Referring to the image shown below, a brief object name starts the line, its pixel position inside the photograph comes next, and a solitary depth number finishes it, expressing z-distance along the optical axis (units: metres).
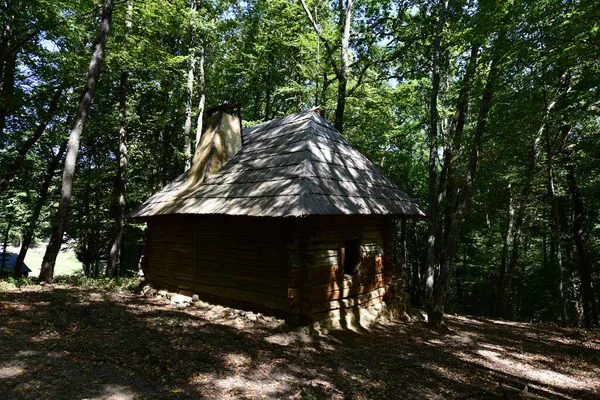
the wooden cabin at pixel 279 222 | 7.75
